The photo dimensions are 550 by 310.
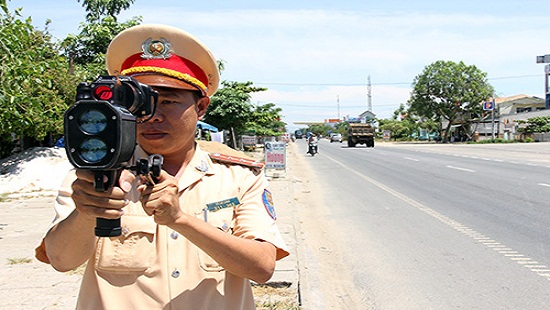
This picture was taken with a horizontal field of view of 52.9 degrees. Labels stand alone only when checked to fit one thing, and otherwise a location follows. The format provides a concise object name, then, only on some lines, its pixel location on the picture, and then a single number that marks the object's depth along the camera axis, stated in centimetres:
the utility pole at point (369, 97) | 11850
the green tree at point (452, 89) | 5616
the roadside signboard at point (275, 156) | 1586
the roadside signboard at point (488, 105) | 5272
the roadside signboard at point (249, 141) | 3259
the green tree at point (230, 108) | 2559
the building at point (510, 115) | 5677
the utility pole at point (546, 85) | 6116
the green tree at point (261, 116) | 2781
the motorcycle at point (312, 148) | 3225
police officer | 155
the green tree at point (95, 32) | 2078
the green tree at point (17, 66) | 637
